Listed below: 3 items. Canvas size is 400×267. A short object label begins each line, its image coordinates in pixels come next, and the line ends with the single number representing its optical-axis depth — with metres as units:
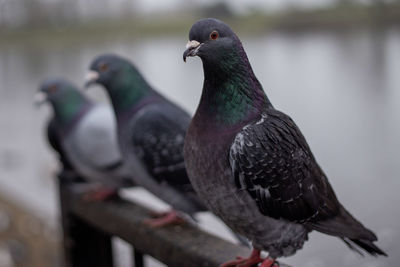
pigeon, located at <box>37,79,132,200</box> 1.39
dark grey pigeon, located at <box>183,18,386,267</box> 1.01
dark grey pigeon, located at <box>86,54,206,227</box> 1.25
